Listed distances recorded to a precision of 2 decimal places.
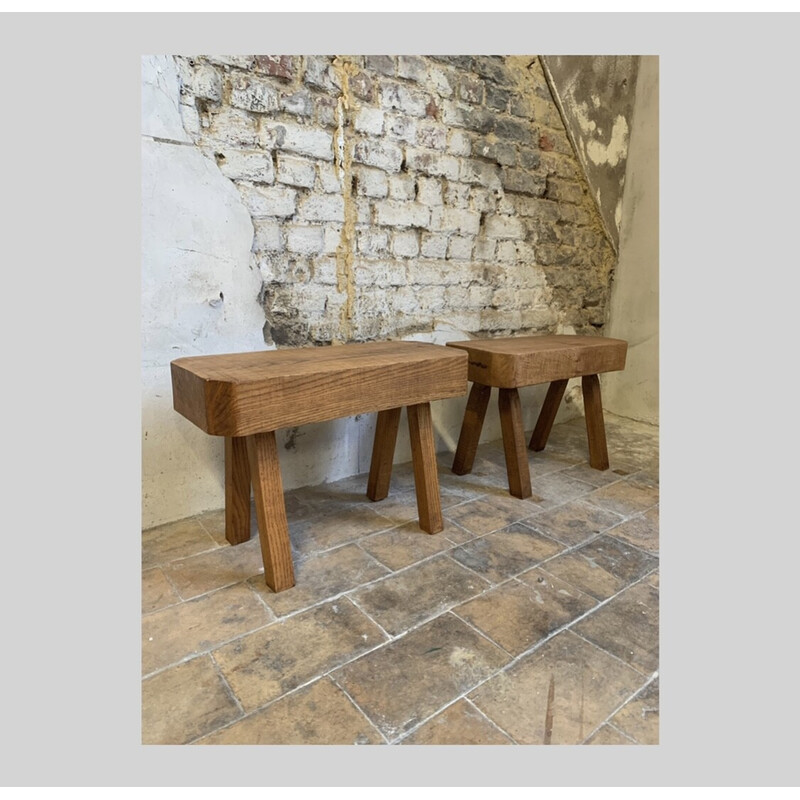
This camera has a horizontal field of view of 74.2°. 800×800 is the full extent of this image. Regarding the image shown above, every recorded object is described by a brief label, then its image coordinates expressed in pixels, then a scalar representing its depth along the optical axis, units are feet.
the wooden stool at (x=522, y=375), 7.21
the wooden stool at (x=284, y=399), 4.83
